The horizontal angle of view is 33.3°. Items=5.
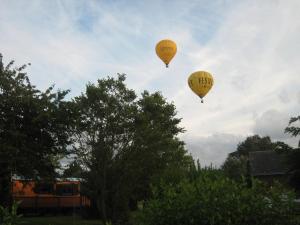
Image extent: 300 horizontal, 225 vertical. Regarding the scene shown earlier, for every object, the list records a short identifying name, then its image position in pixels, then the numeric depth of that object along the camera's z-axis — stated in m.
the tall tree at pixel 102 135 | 30.25
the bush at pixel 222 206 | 6.39
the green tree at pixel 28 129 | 26.39
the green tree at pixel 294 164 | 26.38
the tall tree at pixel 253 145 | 98.91
